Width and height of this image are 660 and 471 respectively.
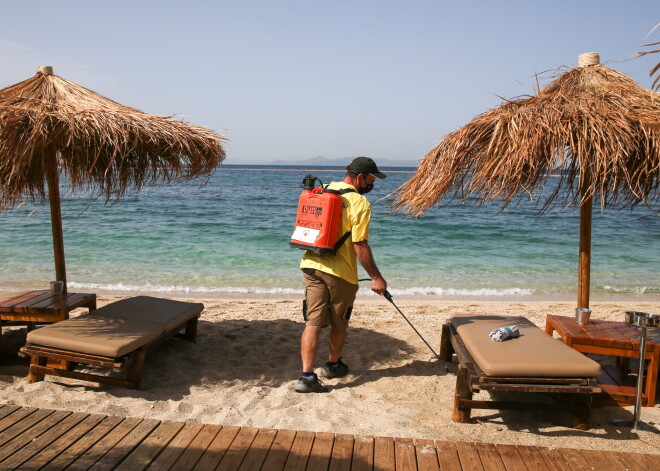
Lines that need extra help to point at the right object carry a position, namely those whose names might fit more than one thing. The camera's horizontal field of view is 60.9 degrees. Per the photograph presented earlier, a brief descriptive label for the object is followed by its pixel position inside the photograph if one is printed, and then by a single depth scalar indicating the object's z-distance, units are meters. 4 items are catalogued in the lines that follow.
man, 3.83
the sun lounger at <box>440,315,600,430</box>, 3.21
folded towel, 3.61
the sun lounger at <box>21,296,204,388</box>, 3.61
